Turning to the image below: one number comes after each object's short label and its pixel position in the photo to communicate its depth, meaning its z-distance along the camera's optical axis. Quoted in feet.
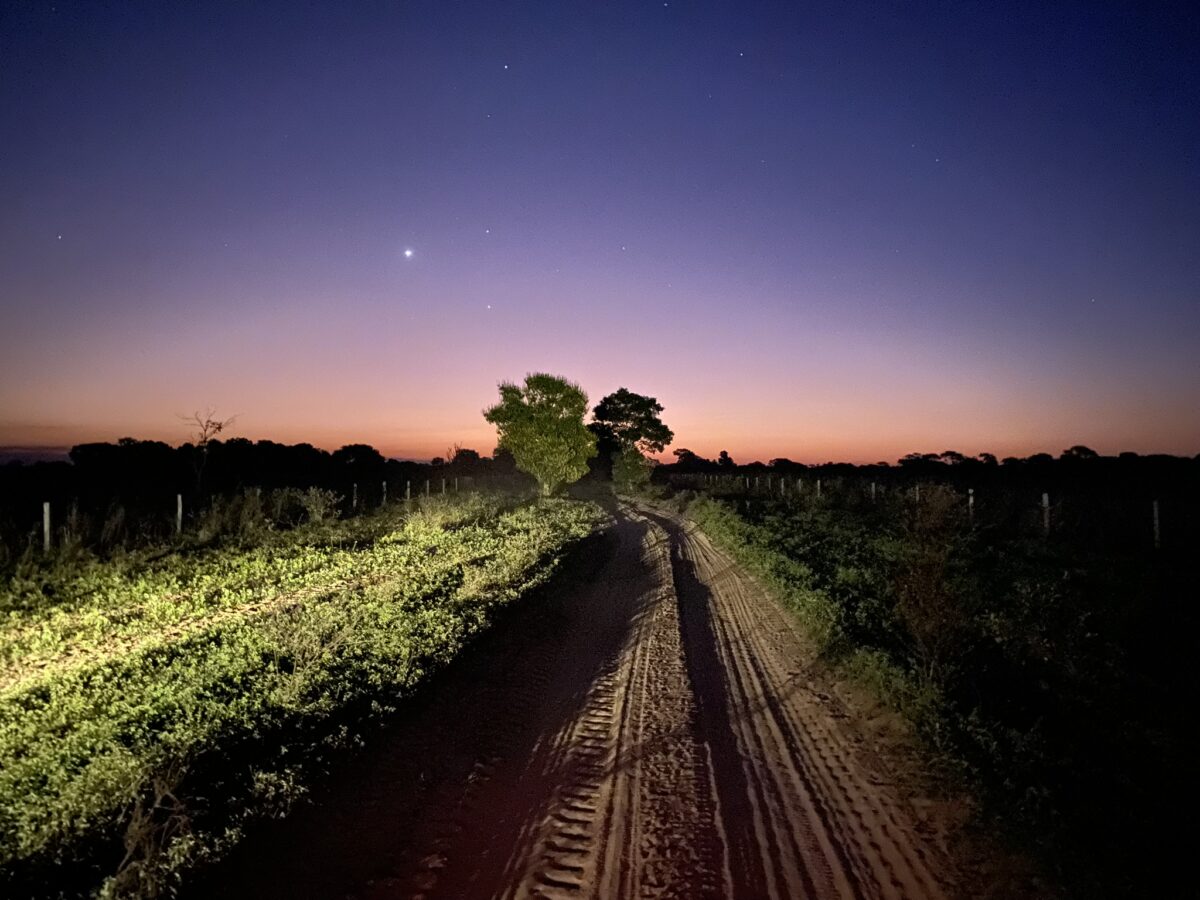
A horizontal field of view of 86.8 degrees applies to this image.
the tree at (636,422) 211.82
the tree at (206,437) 82.75
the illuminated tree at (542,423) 114.62
